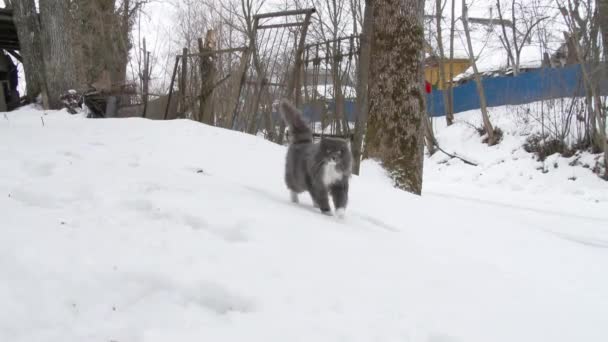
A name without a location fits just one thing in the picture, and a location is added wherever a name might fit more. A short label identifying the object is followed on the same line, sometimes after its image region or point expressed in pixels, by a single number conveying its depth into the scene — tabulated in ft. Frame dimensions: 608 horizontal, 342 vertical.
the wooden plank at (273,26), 30.99
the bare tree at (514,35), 82.79
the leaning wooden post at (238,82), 33.09
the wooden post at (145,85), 38.53
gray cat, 15.60
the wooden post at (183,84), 36.99
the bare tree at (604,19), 39.74
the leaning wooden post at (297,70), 29.43
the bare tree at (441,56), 74.84
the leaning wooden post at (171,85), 37.50
